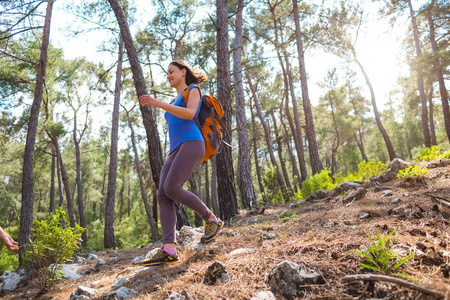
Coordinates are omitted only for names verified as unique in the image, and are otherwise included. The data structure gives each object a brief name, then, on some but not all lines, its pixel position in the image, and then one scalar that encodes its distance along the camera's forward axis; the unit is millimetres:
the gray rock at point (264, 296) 1488
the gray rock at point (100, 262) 4160
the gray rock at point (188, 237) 3108
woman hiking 2379
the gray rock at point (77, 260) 4795
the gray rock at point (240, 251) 2225
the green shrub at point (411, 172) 4143
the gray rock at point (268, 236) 2562
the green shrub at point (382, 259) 1434
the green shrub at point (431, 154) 5749
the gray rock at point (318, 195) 5305
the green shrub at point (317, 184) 6718
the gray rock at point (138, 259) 3341
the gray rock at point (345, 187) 4938
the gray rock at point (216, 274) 1750
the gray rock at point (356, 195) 3844
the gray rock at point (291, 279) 1487
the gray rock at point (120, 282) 2277
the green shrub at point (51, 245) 2873
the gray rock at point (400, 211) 2348
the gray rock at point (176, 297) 1566
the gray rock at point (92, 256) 5284
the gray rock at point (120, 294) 1838
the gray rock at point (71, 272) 3561
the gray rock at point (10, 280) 3613
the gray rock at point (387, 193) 3616
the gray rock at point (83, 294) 2018
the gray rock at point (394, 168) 4746
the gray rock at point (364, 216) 2629
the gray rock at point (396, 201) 3062
